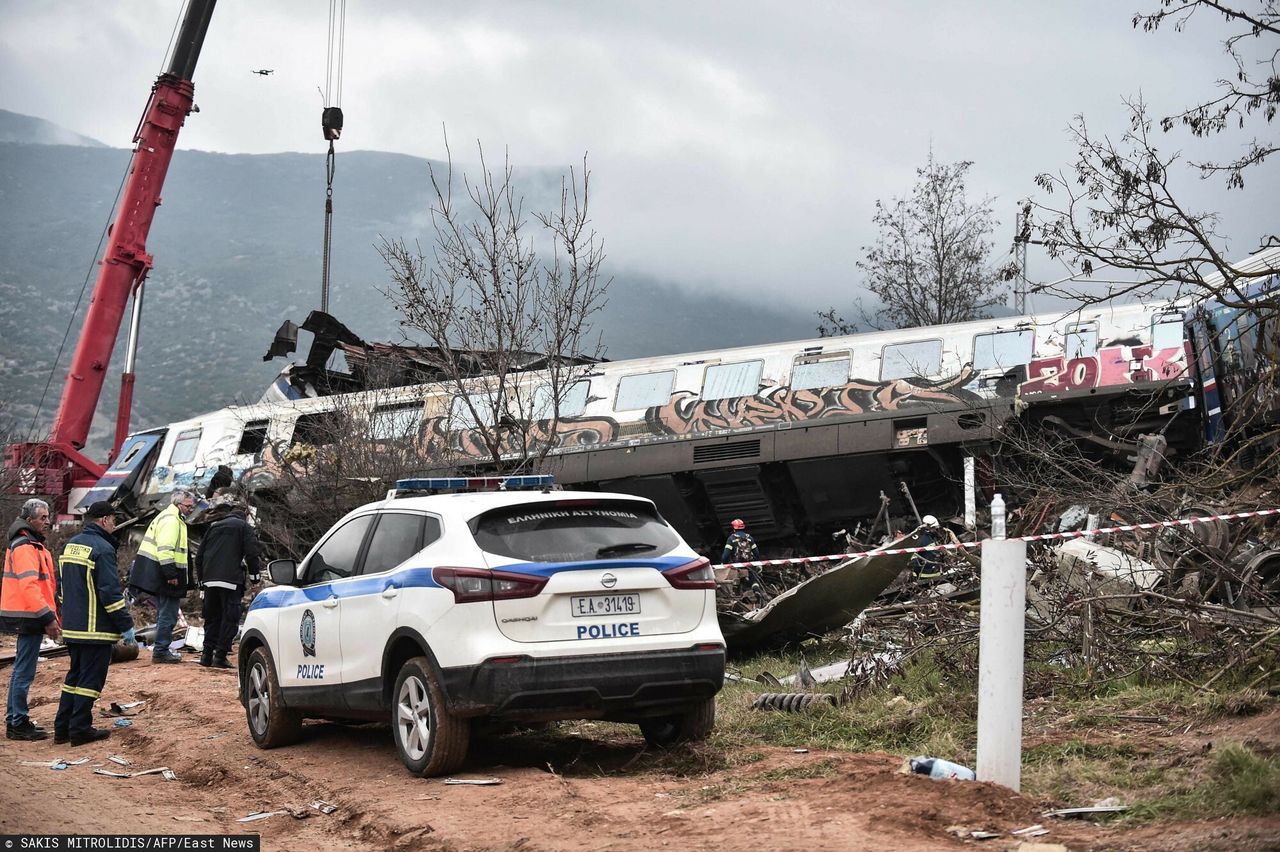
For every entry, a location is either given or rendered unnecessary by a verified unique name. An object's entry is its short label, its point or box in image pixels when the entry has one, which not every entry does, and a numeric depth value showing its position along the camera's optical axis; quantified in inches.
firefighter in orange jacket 352.2
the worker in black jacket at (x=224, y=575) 513.0
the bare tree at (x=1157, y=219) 302.5
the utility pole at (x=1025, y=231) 321.7
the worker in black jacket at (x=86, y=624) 344.8
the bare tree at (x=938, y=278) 1158.3
